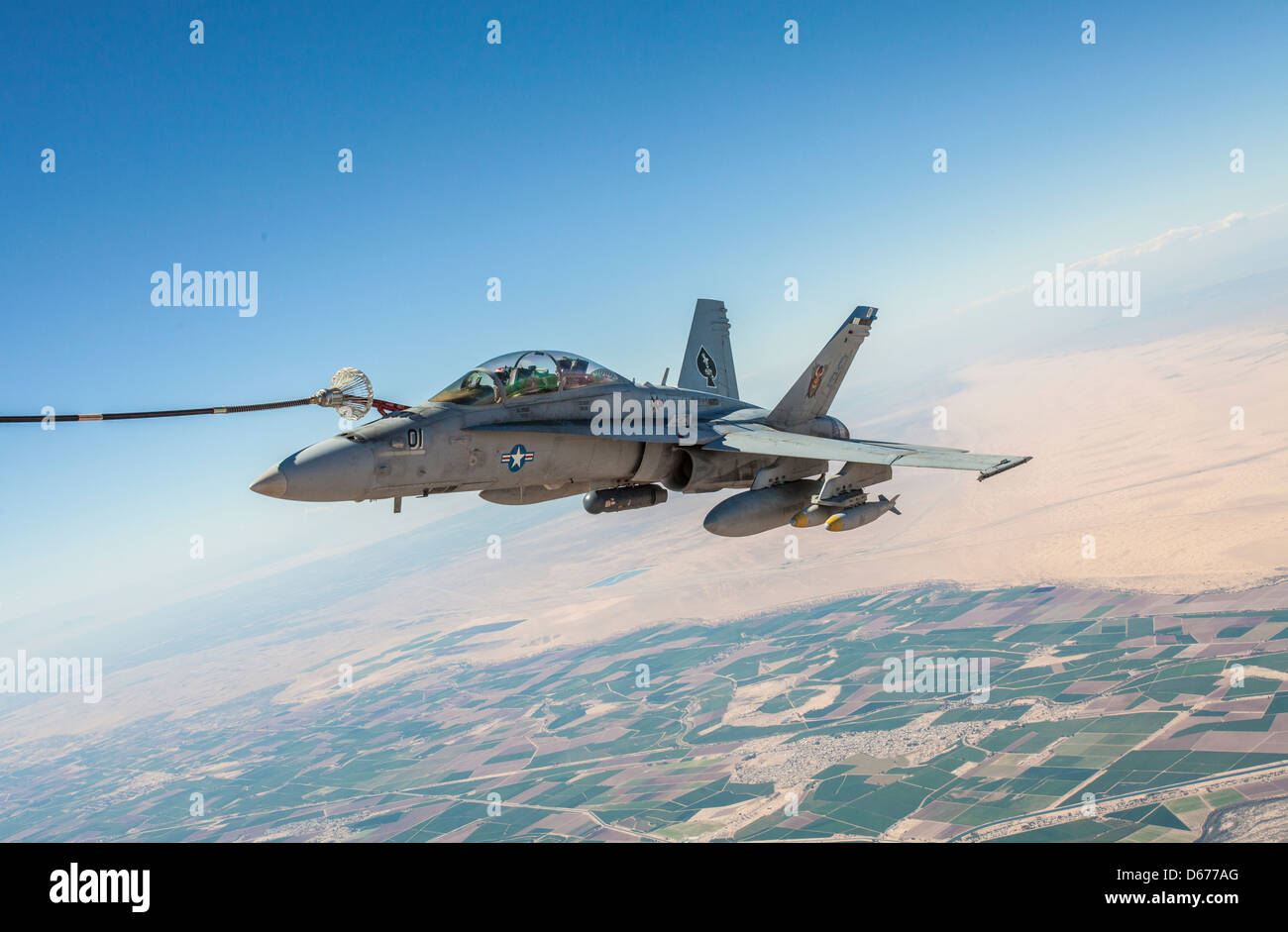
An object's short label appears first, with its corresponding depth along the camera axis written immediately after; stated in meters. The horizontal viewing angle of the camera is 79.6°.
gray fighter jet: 12.40
